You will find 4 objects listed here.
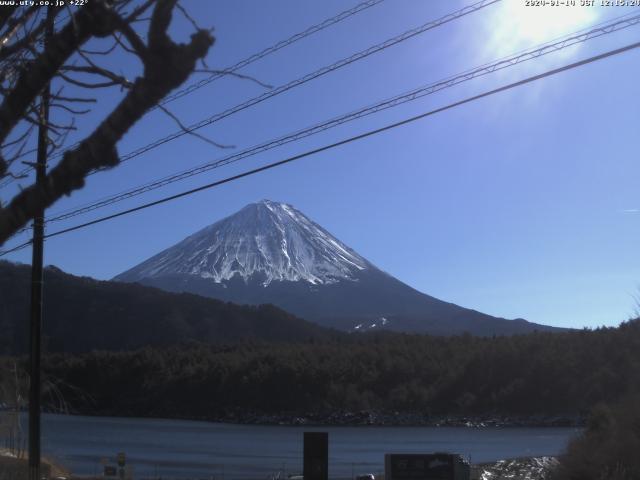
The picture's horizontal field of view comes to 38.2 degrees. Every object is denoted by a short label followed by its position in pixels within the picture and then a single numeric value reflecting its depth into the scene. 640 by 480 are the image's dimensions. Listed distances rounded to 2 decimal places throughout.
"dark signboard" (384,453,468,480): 18.03
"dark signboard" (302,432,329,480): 14.66
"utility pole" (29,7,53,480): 16.92
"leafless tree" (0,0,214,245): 4.86
